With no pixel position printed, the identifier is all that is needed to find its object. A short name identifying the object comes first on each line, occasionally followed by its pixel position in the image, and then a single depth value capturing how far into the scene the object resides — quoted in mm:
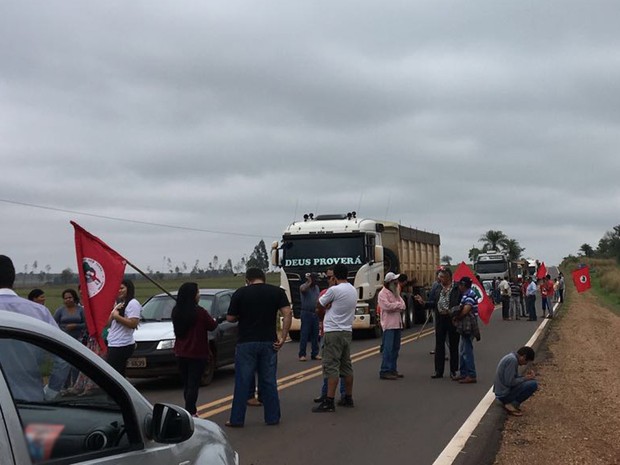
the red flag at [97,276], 8492
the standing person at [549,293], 30297
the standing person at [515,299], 31016
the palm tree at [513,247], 117875
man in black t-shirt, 8898
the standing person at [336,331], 9961
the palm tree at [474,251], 117750
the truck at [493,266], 47094
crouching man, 9898
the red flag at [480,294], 16766
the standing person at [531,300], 29852
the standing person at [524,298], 31825
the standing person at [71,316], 11469
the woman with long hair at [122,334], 9289
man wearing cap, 12633
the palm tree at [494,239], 115575
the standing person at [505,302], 31281
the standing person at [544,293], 30109
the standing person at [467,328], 12398
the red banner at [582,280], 32656
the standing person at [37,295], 10664
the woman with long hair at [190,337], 8727
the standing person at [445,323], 12695
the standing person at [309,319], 16847
